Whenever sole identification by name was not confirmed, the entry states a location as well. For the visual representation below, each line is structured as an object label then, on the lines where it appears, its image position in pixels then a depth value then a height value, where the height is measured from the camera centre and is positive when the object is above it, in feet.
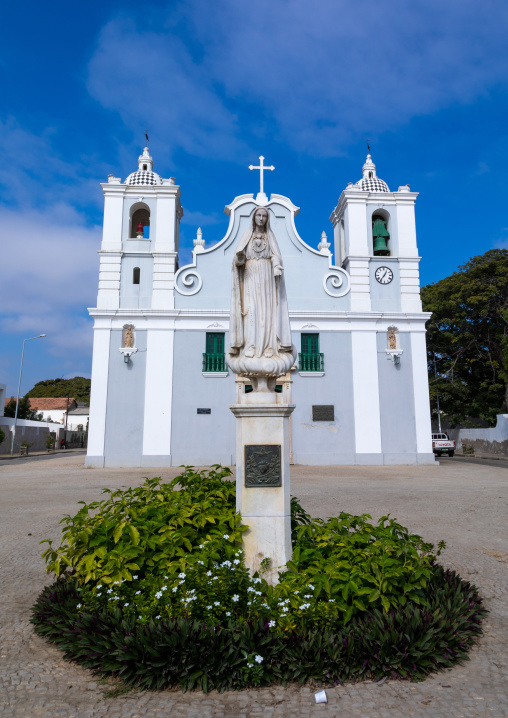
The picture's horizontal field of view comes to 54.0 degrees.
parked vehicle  88.12 -0.89
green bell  61.36 +25.17
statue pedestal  12.67 -1.06
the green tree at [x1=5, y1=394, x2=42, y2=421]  144.17 +9.33
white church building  55.06 +11.75
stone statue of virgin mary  13.99 +3.72
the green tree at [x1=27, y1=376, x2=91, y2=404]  224.94 +23.84
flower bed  9.57 -3.60
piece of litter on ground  8.86 -4.52
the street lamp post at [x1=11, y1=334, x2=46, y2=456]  103.71 +1.33
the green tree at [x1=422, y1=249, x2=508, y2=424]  95.61 +20.70
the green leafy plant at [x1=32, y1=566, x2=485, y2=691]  9.47 -4.05
